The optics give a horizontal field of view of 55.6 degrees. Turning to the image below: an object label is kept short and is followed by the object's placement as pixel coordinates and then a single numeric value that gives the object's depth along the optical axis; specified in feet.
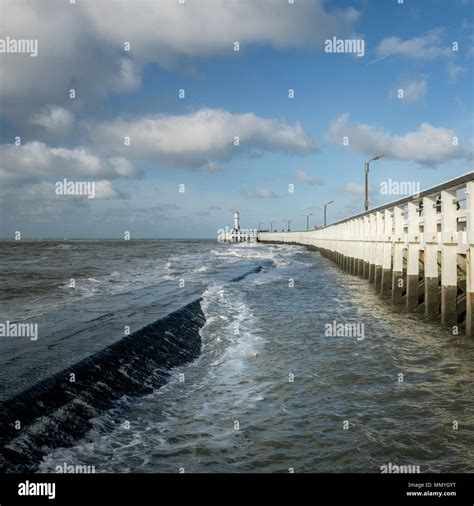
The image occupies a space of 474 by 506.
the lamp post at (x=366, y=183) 115.34
